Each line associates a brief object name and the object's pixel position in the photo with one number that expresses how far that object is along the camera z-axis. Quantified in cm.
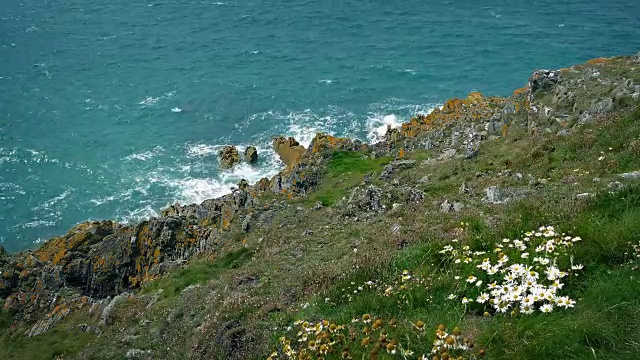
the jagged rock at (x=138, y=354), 1699
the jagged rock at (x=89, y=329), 2534
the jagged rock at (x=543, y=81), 3581
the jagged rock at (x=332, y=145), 4269
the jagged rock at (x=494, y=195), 1809
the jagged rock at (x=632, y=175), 1459
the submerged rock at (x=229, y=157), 5231
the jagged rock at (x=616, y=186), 1141
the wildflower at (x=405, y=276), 955
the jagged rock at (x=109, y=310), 2538
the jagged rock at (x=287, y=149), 5170
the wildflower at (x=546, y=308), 728
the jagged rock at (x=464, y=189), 2210
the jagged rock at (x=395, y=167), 3327
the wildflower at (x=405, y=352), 696
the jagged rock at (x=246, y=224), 3033
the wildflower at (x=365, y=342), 707
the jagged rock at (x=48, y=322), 2803
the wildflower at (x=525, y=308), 730
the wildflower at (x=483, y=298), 793
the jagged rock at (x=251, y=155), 5234
